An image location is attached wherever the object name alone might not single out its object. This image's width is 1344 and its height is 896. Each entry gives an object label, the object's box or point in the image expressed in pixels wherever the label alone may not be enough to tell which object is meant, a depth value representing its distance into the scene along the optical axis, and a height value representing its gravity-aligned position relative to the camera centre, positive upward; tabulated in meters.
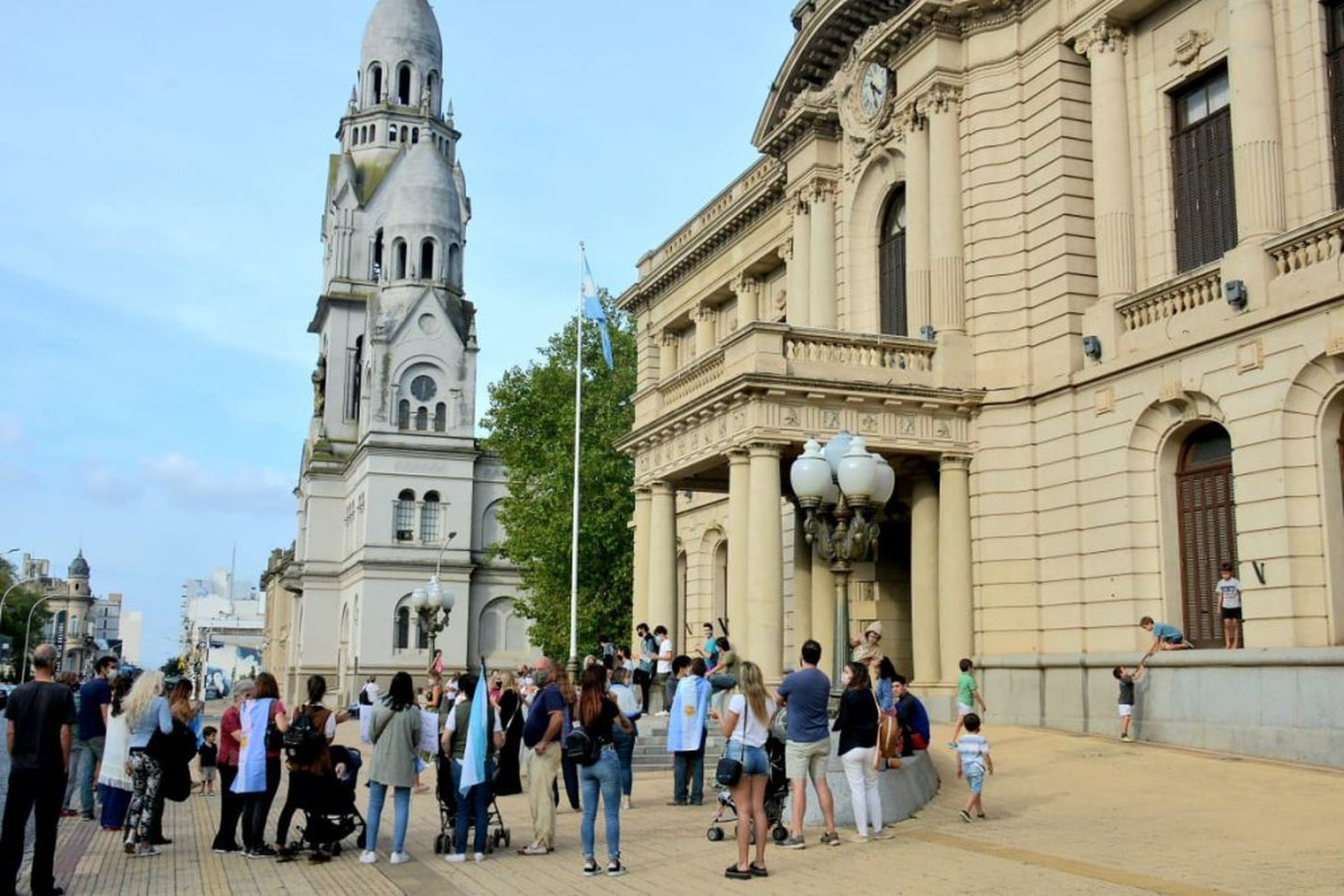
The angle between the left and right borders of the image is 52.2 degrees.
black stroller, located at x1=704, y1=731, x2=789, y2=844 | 14.33 -1.60
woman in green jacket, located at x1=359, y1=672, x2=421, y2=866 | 13.38 -1.17
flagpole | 40.88 +2.51
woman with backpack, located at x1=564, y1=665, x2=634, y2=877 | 12.40 -1.16
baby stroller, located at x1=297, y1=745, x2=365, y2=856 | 13.57 -1.74
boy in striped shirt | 14.79 -1.30
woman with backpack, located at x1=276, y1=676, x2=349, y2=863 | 13.43 -1.18
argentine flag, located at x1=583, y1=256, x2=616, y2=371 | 43.16 +10.46
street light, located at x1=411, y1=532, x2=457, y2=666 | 34.91 +0.86
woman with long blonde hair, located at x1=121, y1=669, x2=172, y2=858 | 14.29 -1.28
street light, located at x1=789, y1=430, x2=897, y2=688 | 16.06 +1.63
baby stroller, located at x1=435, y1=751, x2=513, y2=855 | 14.03 -1.88
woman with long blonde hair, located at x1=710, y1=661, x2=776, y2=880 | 11.95 -1.03
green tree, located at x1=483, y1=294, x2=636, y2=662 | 50.25 +5.37
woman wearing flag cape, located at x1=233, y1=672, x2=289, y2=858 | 13.84 -1.21
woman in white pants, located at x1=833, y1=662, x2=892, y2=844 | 13.55 -1.02
